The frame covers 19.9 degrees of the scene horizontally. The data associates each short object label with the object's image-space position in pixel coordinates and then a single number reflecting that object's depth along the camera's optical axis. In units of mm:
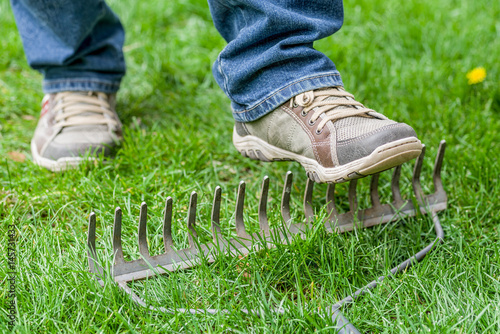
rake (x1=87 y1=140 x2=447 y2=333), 1563
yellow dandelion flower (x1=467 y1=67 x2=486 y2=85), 1936
